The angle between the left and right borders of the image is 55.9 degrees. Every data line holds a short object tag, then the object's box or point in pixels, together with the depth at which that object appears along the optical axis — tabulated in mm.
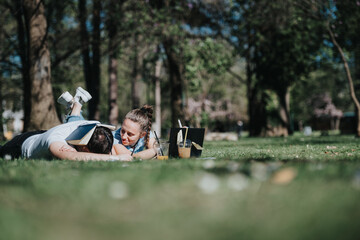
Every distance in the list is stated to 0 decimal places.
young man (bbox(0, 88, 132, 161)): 4473
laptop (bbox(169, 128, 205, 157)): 5395
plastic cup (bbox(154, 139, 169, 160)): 5351
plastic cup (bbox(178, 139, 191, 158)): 5220
